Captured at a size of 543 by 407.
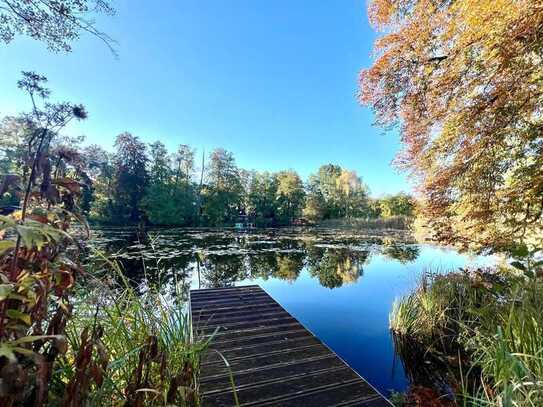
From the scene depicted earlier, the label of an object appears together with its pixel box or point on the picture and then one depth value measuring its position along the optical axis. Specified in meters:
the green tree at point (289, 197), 28.41
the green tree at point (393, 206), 30.39
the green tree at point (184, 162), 27.41
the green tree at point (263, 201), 27.62
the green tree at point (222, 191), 24.58
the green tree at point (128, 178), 22.64
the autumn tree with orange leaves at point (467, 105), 2.59
